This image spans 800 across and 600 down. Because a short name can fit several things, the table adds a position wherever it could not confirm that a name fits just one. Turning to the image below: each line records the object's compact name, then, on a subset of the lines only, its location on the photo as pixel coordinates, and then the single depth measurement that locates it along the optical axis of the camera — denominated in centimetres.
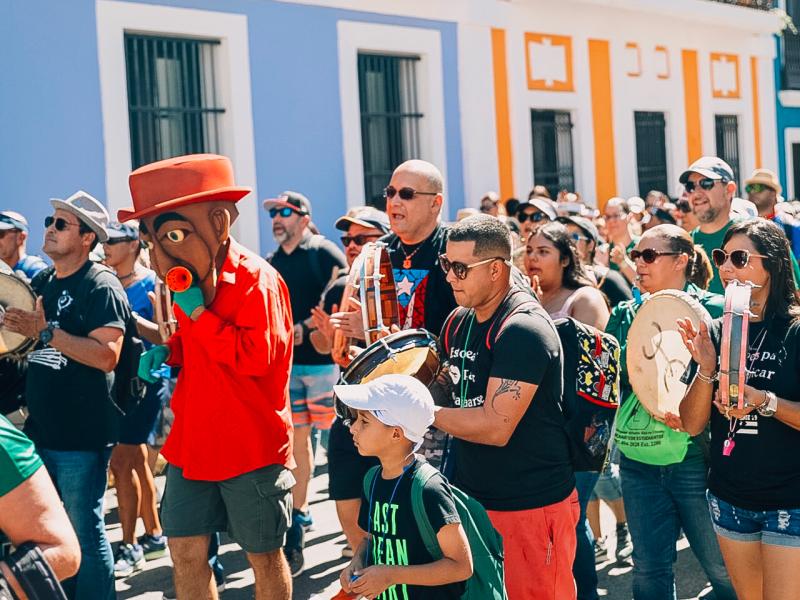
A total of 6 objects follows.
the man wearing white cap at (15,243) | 775
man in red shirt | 468
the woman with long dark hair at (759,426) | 402
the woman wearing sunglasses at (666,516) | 477
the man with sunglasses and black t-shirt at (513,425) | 397
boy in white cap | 341
